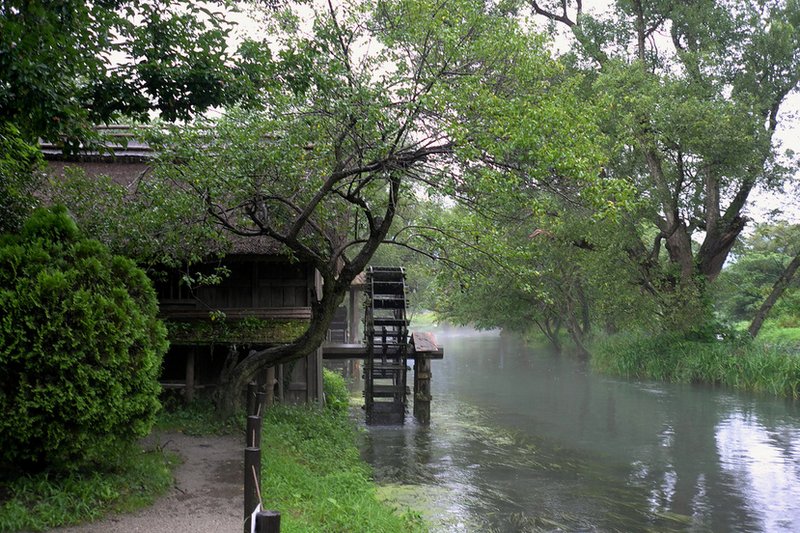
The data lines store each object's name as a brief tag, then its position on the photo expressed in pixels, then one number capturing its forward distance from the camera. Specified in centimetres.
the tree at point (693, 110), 1759
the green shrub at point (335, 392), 1524
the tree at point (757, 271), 3080
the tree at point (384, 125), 751
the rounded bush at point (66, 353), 586
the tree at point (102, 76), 598
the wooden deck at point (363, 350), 1485
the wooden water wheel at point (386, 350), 1474
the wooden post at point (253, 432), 507
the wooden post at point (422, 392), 1497
